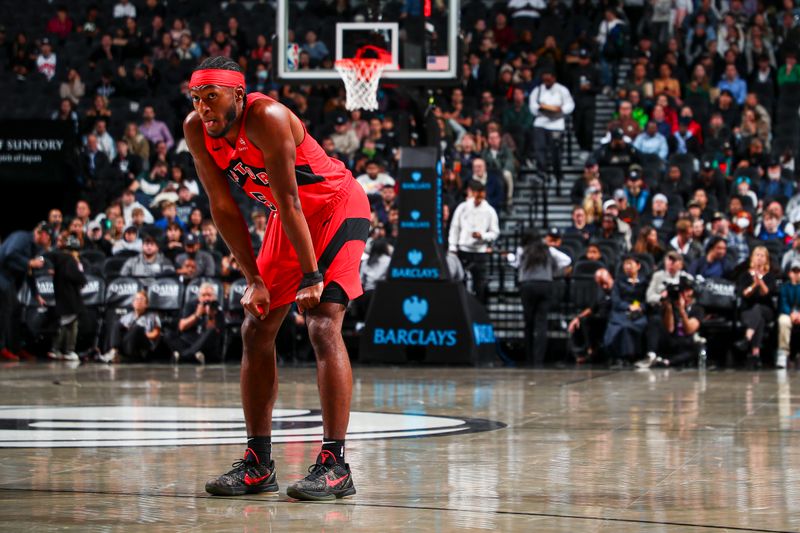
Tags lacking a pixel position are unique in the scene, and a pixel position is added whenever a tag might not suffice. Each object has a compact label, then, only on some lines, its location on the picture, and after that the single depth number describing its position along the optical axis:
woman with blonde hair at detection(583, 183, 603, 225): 17.98
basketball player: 5.14
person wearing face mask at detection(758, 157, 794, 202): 18.25
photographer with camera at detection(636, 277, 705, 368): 15.16
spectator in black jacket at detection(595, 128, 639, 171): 19.47
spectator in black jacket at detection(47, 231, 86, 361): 16.31
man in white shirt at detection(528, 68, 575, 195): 20.56
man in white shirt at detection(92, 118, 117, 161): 21.42
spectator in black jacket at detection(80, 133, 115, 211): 21.08
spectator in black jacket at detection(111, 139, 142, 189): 21.12
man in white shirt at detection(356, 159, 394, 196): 18.86
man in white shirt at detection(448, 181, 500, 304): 16.98
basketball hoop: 14.70
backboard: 14.68
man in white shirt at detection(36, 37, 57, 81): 24.16
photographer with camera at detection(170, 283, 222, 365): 16.02
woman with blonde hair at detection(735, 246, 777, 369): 15.28
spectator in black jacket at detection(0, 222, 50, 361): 16.66
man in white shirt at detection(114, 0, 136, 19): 25.64
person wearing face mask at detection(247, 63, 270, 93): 22.38
